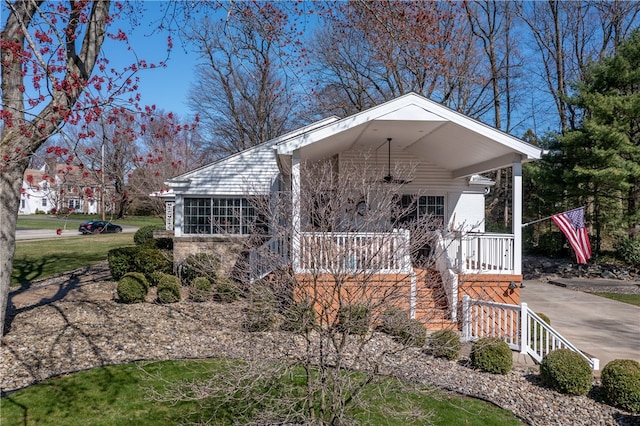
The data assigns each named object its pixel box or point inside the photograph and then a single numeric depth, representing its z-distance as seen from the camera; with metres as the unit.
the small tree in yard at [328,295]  3.66
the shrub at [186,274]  11.39
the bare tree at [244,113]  30.11
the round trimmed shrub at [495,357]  6.18
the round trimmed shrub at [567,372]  5.51
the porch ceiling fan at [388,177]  10.34
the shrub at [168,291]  9.41
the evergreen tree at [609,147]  14.33
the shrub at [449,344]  6.08
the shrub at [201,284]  9.31
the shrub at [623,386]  5.18
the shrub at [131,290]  9.20
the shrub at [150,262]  11.71
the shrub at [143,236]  19.03
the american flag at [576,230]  9.16
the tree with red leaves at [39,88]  5.12
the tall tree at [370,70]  18.80
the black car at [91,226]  30.03
